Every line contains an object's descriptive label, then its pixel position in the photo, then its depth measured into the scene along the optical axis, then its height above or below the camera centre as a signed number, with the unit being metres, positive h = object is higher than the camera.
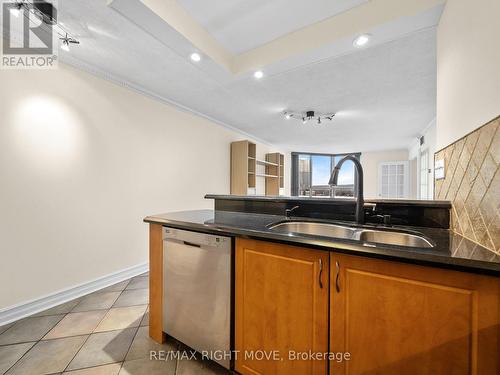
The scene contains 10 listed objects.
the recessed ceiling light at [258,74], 2.17 +1.18
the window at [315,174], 7.75 +0.44
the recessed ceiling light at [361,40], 1.62 +1.16
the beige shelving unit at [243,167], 4.27 +0.38
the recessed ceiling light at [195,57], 1.87 +1.17
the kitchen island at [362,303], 0.70 -0.48
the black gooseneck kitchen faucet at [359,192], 1.35 -0.04
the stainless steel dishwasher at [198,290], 1.21 -0.66
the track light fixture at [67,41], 1.79 +1.24
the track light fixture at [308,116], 3.54 +1.23
